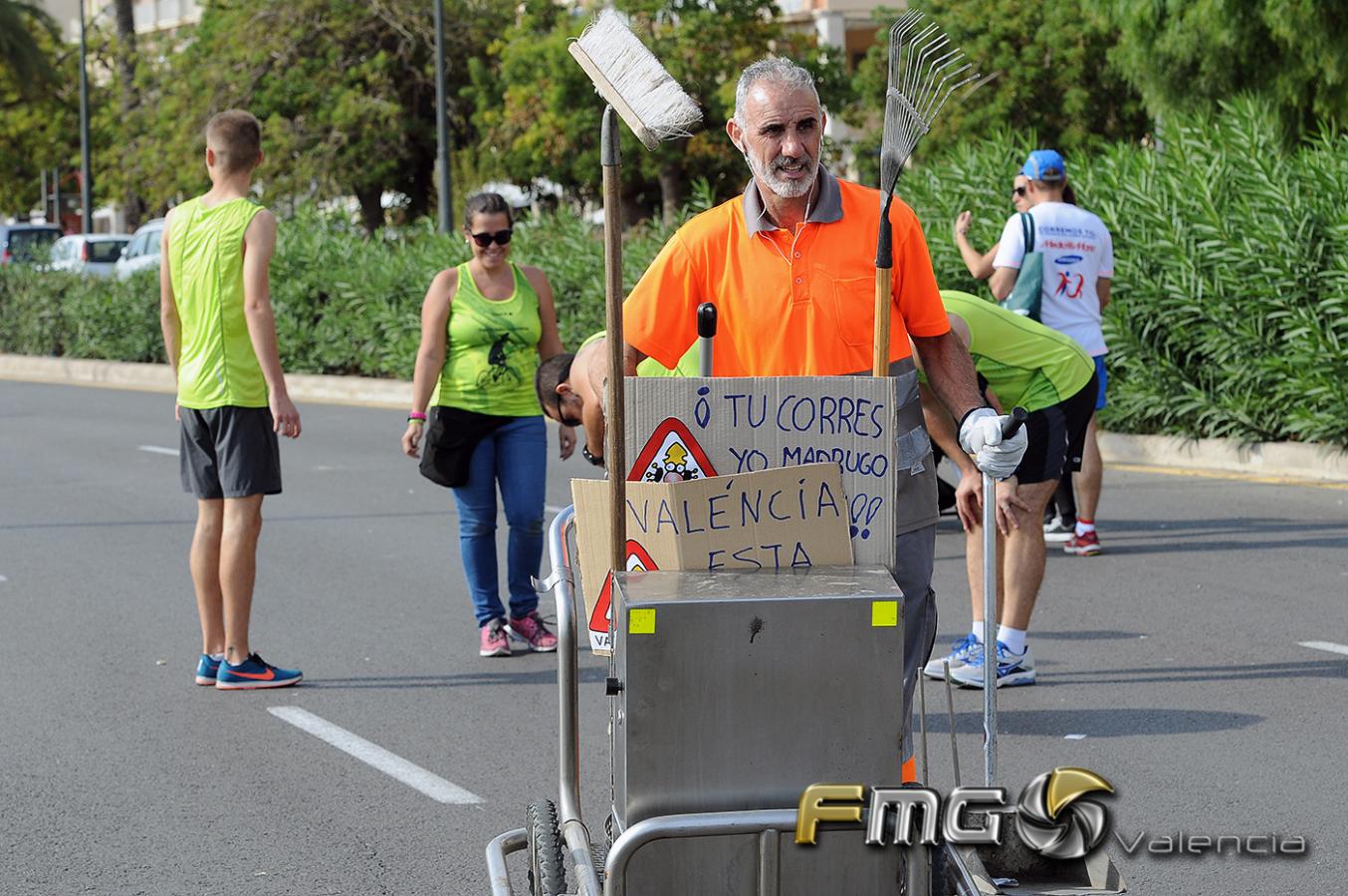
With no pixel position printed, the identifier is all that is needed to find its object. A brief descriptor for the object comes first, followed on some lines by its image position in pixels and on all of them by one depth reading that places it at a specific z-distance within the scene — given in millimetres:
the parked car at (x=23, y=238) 30156
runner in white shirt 9141
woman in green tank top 7332
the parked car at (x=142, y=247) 34562
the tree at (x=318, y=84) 36156
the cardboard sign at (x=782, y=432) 3604
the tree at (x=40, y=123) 53531
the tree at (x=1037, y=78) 31562
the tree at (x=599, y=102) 32031
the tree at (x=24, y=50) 48438
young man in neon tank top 6598
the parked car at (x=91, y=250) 37812
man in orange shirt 3945
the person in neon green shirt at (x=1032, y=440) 6594
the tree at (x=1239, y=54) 16109
